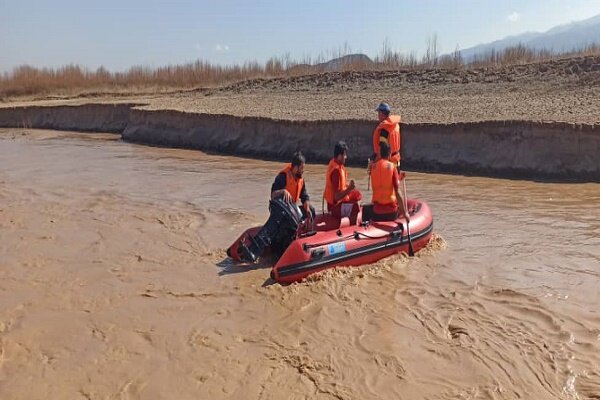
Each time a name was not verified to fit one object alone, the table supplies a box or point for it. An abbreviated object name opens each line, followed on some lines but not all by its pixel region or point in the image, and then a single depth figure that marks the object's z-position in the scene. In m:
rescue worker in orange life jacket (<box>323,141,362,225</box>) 7.29
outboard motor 6.97
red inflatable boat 6.57
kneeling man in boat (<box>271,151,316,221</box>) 6.99
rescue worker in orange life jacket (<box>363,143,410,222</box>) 7.18
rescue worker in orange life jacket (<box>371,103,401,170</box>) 8.29
